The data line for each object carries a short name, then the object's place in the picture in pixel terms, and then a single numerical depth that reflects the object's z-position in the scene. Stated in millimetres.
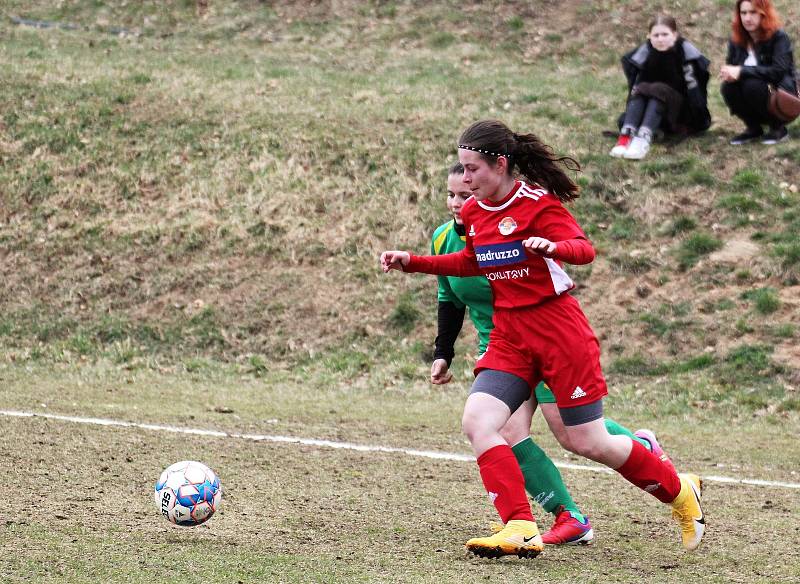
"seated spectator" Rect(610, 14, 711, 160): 28281
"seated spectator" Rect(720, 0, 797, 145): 26906
